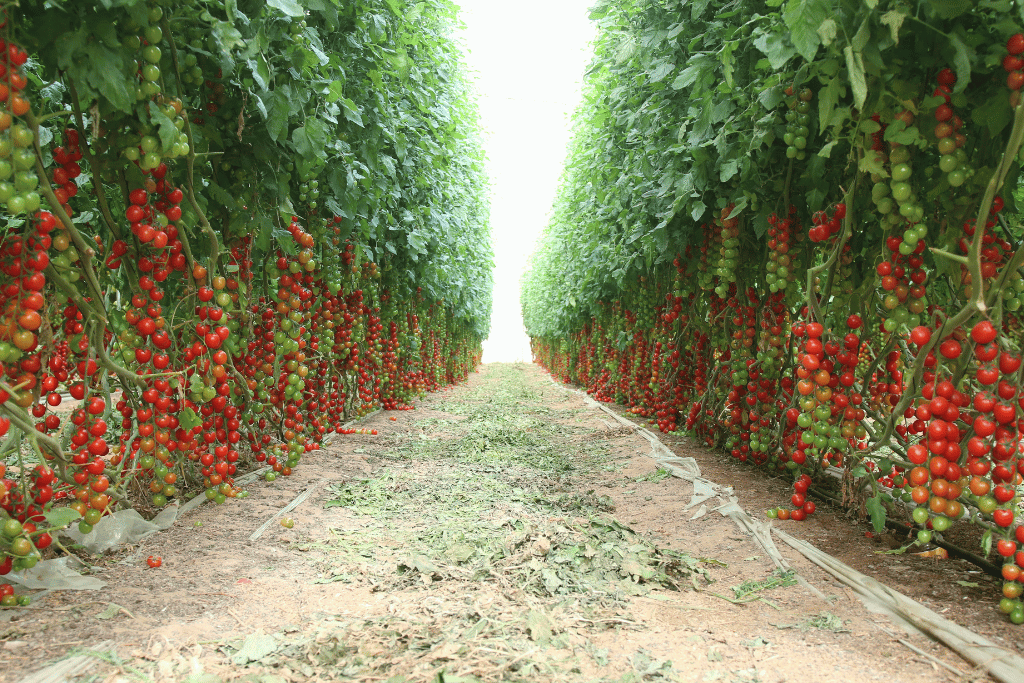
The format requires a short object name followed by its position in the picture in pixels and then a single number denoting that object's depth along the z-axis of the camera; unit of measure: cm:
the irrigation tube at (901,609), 155
